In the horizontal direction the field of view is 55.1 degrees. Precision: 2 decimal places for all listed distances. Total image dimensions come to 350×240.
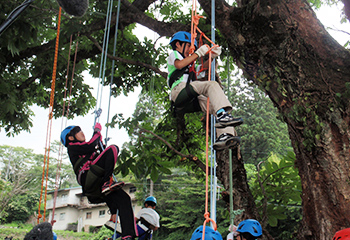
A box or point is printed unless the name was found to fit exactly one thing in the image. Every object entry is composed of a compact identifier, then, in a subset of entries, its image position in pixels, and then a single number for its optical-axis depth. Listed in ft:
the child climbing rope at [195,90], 10.21
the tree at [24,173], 110.11
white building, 107.55
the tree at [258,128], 85.81
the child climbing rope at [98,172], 12.87
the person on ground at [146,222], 16.81
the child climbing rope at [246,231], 13.17
